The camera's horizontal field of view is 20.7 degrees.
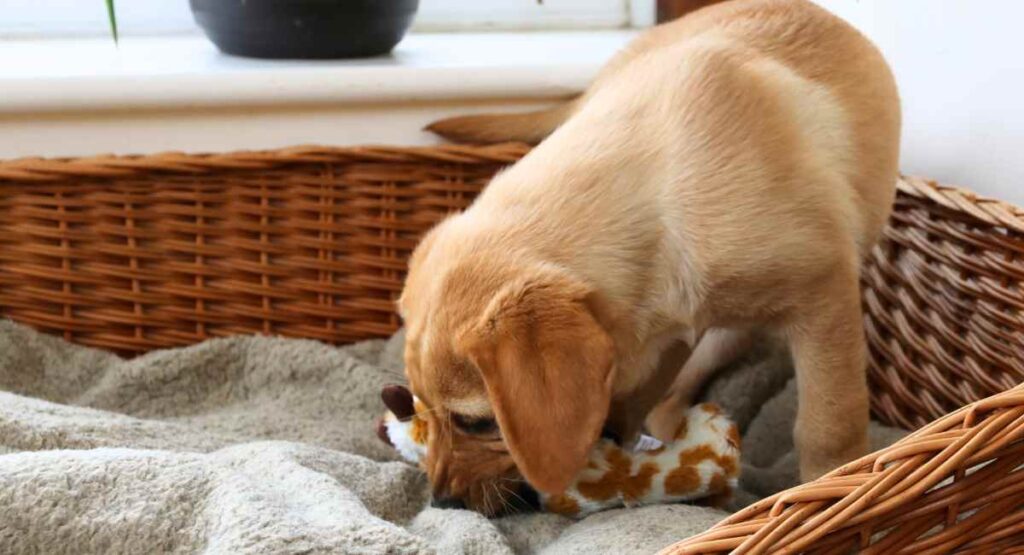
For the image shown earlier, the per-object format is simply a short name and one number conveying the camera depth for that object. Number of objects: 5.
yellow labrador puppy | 1.61
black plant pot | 1.96
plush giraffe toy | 1.70
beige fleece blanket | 1.60
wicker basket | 1.82
